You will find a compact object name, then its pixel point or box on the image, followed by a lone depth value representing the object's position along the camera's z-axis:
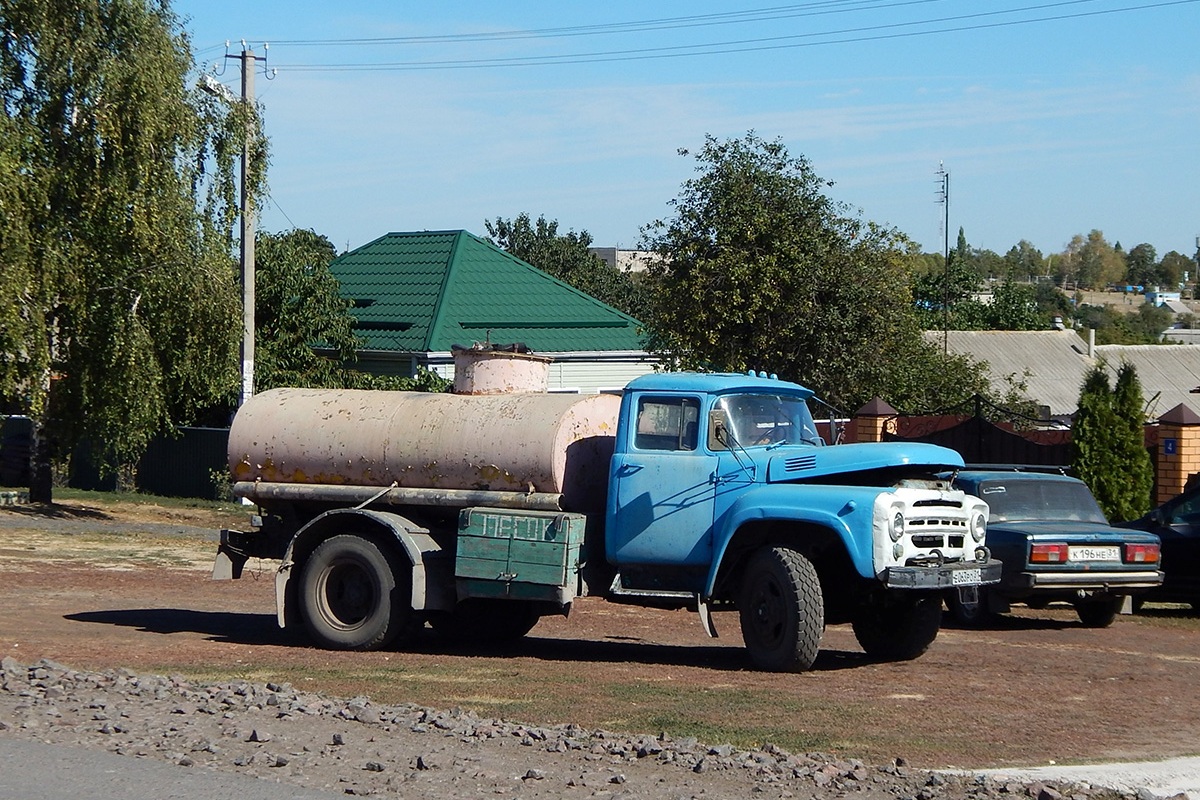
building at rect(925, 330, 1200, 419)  57.03
